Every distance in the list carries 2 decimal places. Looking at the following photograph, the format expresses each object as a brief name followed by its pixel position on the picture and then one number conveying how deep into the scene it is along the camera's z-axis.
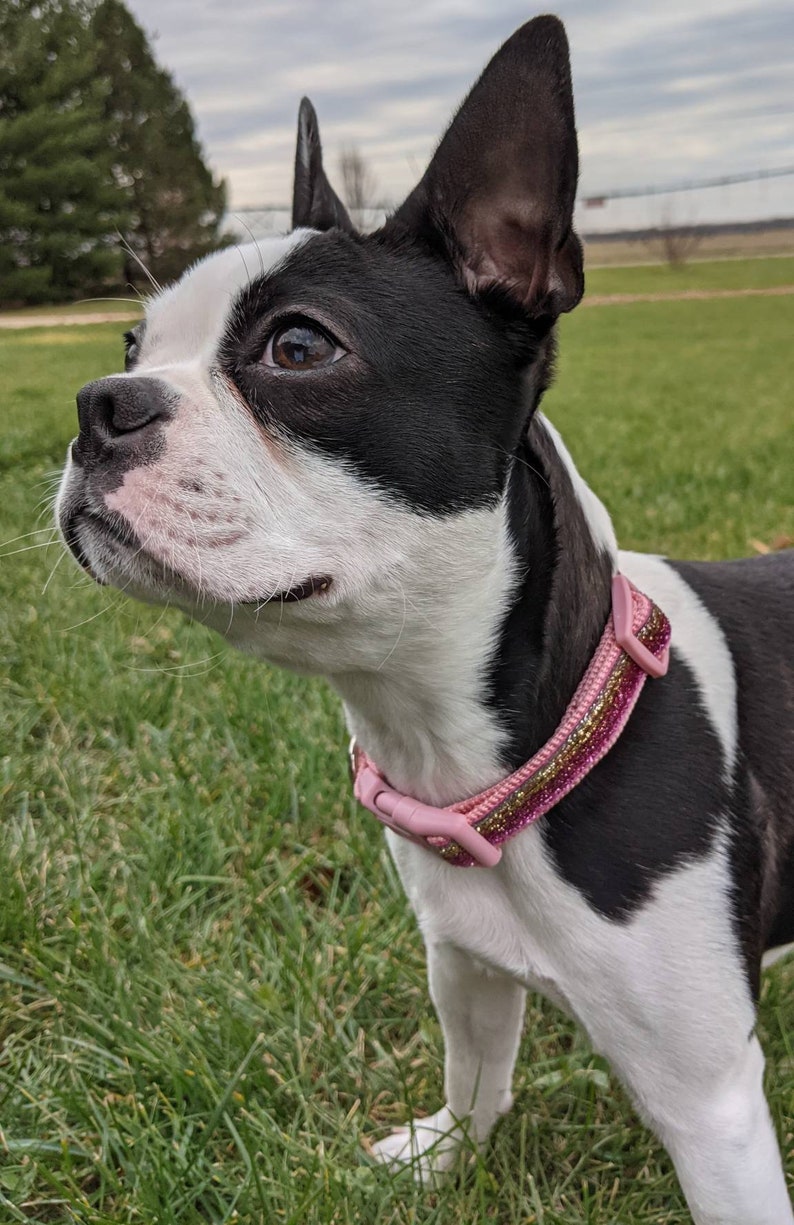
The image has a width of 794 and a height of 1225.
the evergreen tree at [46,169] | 10.92
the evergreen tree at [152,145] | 21.08
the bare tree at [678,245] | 37.50
